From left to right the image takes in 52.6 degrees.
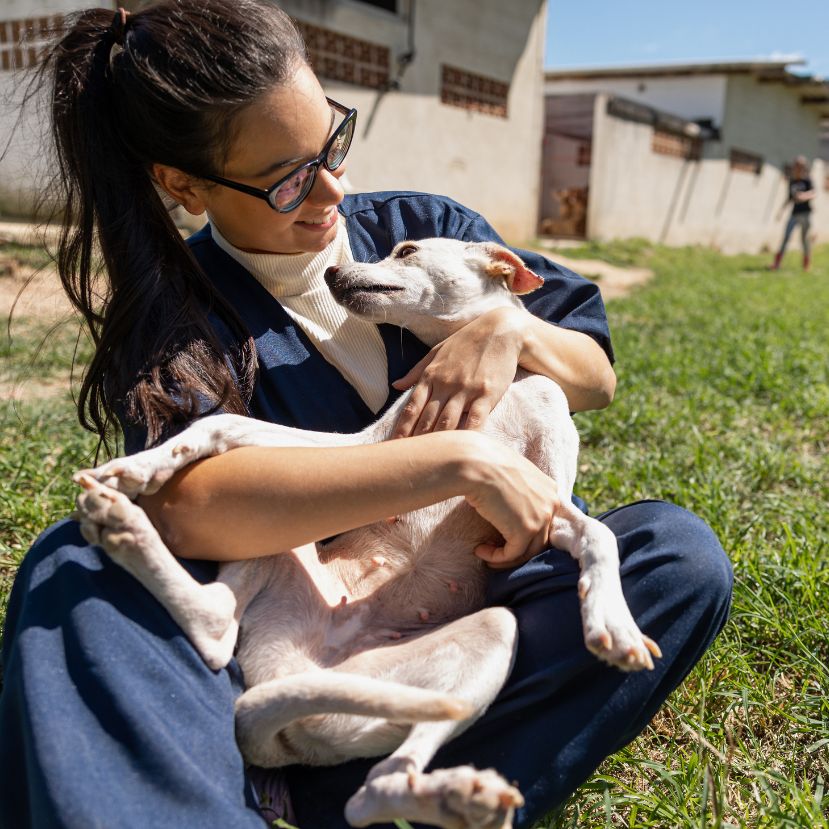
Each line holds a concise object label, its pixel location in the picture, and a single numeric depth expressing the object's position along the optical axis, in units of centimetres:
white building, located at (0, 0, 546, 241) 888
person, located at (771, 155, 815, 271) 1531
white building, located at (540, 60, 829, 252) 1526
